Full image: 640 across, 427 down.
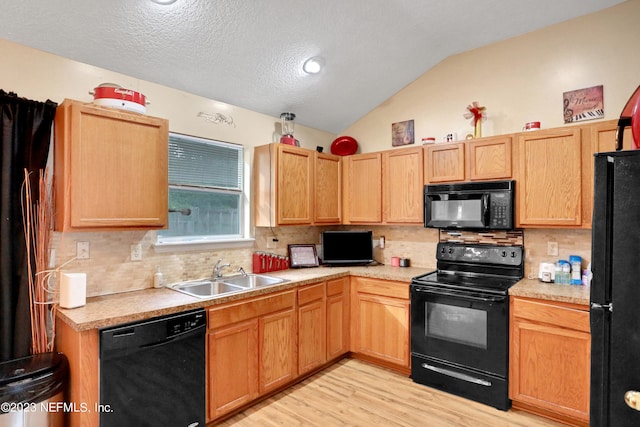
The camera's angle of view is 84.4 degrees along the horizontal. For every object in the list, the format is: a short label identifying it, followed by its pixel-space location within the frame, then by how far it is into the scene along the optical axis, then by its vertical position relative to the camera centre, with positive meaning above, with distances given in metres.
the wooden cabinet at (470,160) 2.99 +0.47
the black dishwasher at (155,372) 1.91 -0.95
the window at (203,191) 2.99 +0.18
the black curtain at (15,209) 2.07 +0.00
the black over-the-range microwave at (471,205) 2.95 +0.07
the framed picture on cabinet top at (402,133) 3.87 +0.88
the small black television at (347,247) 3.85 -0.39
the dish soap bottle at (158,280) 2.74 -0.54
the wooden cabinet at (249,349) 2.41 -1.04
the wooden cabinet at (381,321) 3.20 -1.03
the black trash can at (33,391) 1.71 -0.92
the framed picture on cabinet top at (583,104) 2.81 +0.89
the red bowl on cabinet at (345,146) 4.21 +0.79
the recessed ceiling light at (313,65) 3.06 +1.29
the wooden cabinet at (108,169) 2.12 +0.27
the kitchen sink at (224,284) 2.85 -0.62
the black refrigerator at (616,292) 0.93 -0.21
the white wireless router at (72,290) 2.09 -0.48
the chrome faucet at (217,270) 3.08 -0.52
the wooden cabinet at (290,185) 3.37 +0.26
